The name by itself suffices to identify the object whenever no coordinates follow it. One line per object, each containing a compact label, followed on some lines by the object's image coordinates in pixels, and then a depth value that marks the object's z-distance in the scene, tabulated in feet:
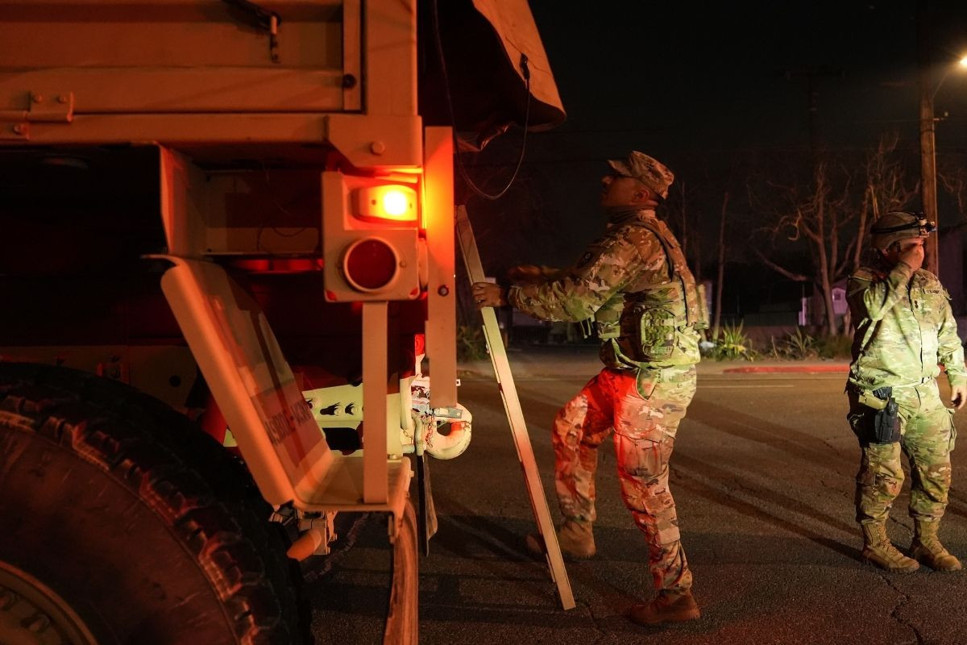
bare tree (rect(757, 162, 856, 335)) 75.72
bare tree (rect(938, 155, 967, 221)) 74.13
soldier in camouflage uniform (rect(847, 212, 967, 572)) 13.24
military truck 5.63
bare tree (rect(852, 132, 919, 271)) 72.08
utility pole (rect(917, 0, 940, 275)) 52.26
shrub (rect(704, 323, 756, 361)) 60.95
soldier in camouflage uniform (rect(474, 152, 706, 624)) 11.16
